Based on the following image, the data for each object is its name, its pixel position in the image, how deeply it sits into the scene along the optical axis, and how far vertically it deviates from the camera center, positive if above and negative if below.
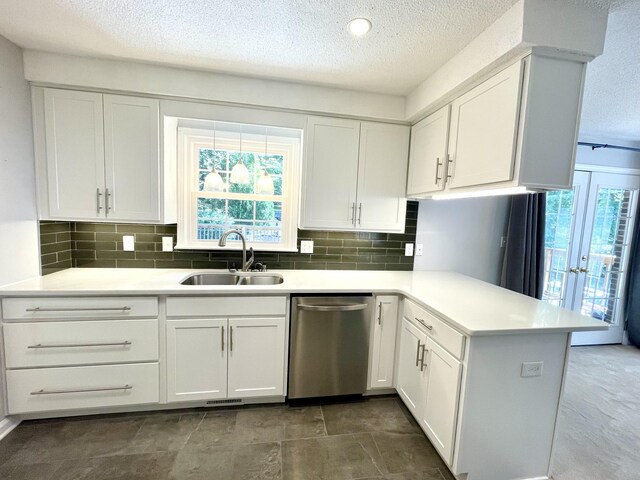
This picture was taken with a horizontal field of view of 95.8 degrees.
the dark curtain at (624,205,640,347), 3.35 -0.73
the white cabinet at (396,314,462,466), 1.53 -0.97
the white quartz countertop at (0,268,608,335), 1.49 -0.49
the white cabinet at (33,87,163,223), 1.99 +0.37
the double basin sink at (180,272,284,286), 2.36 -0.53
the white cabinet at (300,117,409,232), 2.33 +0.36
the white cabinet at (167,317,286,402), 1.94 -0.99
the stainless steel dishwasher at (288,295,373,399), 2.05 -0.92
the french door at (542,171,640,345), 3.25 -0.19
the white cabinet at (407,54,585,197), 1.39 +0.52
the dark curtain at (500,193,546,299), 2.78 -0.17
